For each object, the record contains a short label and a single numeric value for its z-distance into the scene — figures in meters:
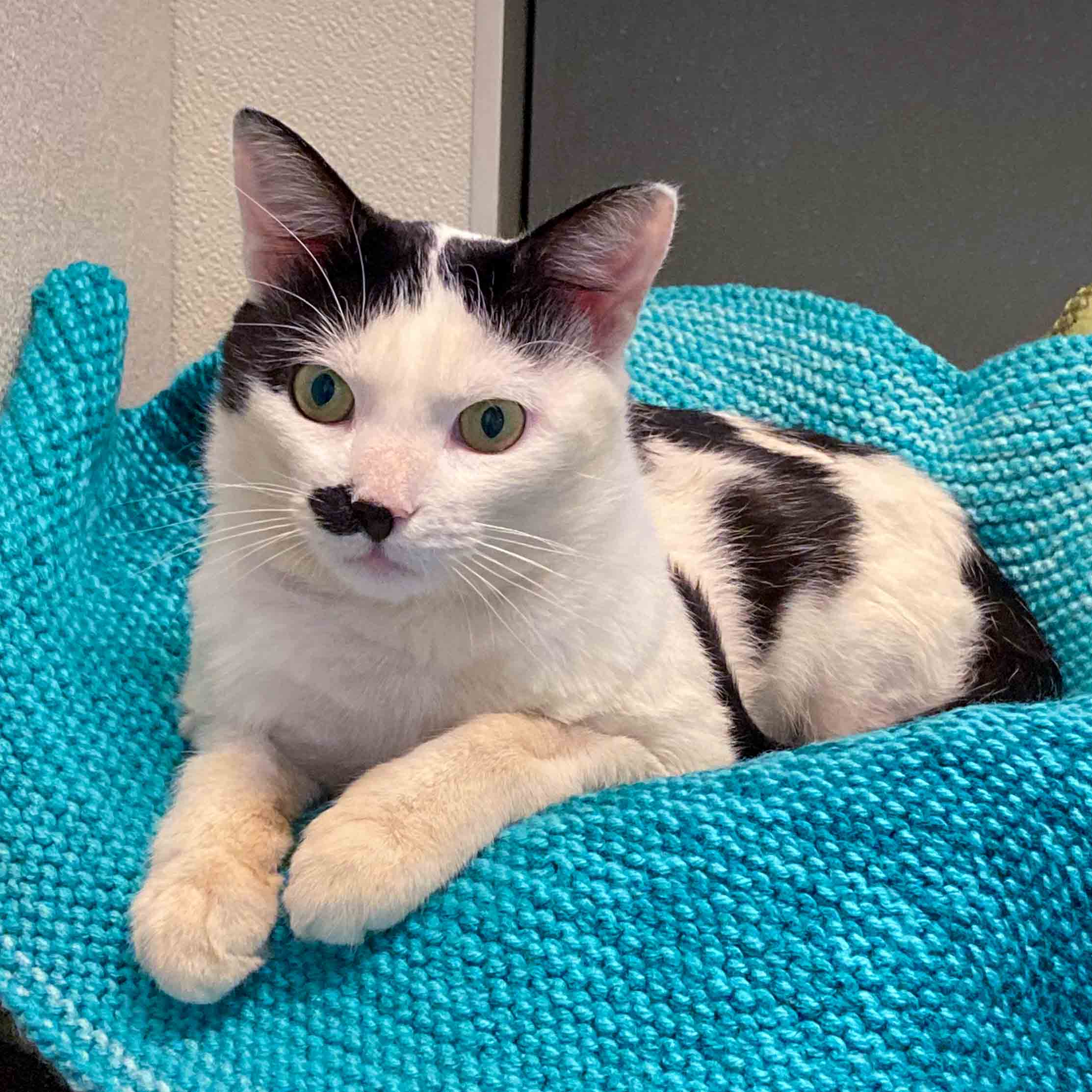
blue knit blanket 0.30
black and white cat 0.31
